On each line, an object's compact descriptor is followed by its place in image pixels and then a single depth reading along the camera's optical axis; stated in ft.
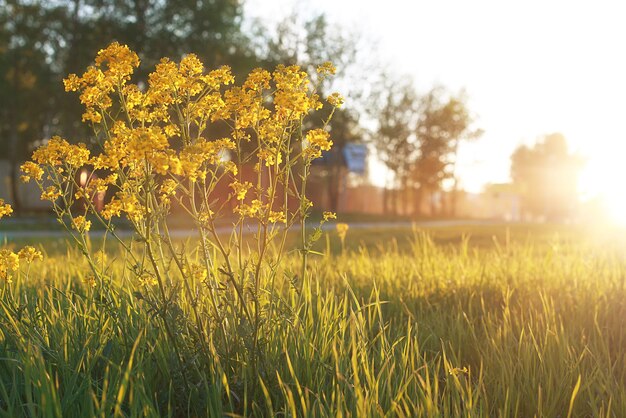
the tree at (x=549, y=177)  221.66
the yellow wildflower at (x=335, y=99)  8.02
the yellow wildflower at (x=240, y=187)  8.14
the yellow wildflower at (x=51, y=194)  8.44
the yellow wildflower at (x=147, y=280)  8.24
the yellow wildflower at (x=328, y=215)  8.28
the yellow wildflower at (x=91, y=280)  8.80
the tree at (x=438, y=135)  149.18
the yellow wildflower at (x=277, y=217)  8.15
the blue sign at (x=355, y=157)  146.97
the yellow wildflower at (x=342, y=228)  13.02
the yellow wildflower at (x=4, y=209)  8.53
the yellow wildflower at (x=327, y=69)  8.23
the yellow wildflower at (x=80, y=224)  8.46
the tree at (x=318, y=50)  103.81
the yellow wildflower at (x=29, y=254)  8.75
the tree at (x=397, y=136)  136.98
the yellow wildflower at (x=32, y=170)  8.32
